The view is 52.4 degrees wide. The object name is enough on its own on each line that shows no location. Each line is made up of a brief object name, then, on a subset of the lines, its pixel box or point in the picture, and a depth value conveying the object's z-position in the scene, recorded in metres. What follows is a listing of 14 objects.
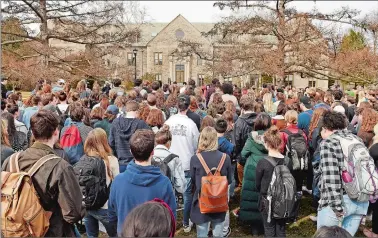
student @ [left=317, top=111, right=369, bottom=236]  3.99
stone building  51.50
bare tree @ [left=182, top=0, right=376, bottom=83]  19.94
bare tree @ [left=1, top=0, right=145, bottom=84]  16.41
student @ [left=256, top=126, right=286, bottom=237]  4.52
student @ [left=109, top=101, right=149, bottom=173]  5.75
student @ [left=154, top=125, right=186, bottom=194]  4.86
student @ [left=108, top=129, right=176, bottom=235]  3.32
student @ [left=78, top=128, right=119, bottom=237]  4.33
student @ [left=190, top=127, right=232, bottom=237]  4.64
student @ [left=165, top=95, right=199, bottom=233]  5.82
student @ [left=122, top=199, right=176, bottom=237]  1.85
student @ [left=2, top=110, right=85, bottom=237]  2.91
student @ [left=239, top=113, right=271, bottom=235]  5.27
